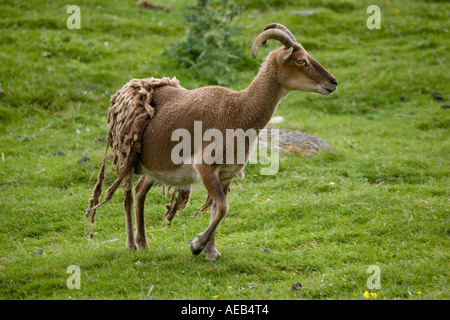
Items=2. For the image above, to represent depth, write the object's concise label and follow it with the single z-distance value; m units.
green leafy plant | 16.23
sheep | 7.56
